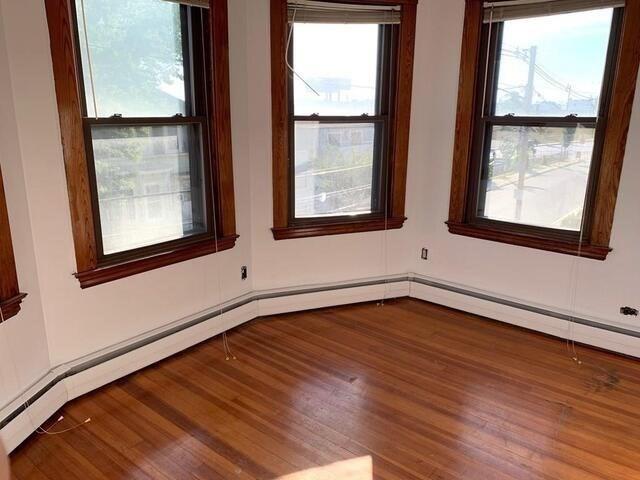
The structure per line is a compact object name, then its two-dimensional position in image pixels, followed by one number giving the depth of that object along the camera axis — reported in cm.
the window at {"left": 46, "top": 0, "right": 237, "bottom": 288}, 237
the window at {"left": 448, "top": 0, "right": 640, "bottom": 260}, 286
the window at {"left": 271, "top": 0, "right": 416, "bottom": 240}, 323
